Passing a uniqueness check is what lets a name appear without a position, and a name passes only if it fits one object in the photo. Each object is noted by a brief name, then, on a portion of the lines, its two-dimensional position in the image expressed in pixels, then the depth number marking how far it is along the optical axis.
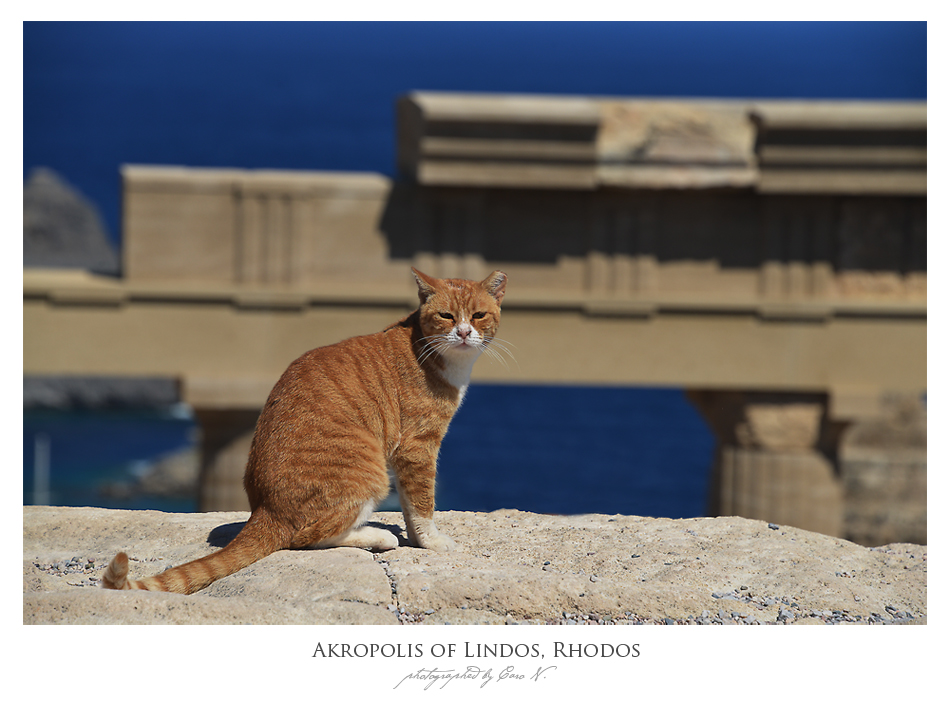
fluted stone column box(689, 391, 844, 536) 21.47
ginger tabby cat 8.39
